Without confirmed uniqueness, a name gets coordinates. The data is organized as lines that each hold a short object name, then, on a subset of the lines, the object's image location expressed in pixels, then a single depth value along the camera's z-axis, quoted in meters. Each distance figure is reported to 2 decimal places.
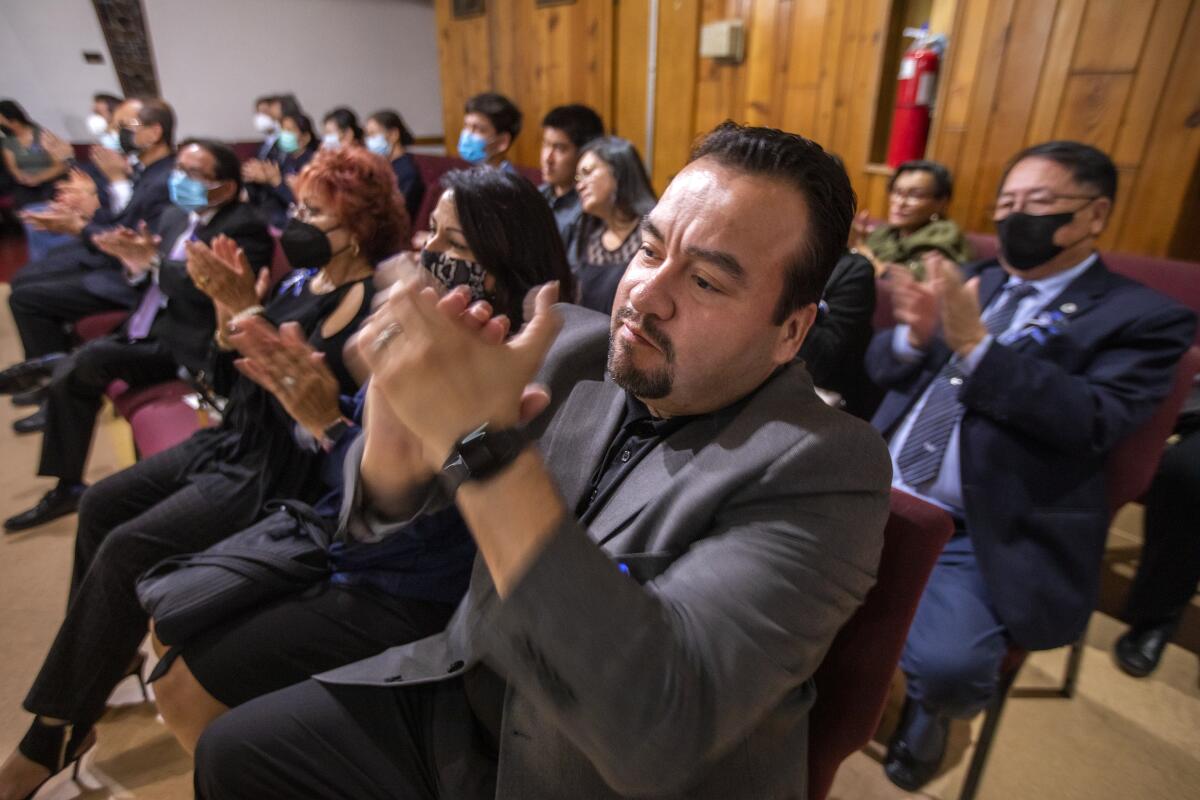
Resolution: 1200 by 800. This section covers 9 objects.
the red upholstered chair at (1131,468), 1.31
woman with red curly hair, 1.34
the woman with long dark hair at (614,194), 2.60
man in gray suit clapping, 0.59
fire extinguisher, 2.87
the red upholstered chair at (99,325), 3.00
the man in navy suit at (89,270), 3.11
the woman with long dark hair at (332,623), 1.16
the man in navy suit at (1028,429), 1.30
